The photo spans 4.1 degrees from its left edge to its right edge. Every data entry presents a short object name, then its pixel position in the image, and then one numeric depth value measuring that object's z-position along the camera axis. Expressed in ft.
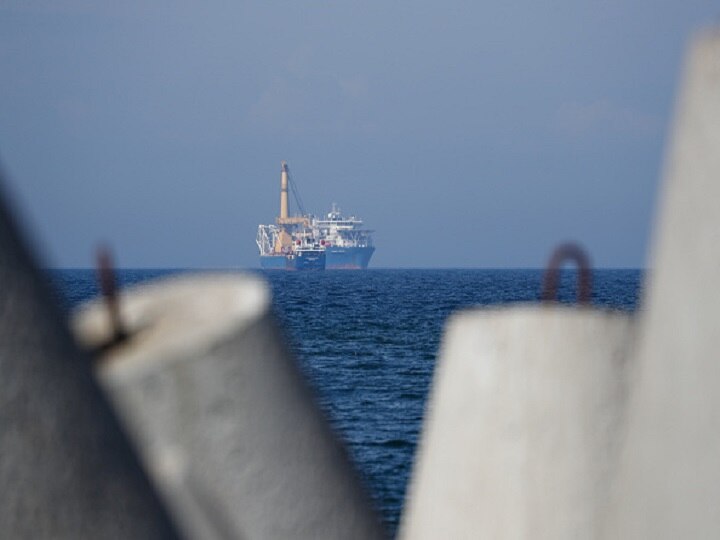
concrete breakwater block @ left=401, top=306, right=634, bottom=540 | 79.66
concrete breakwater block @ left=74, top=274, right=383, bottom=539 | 76.88
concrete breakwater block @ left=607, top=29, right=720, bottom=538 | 76.18
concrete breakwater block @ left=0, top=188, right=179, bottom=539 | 74.06
